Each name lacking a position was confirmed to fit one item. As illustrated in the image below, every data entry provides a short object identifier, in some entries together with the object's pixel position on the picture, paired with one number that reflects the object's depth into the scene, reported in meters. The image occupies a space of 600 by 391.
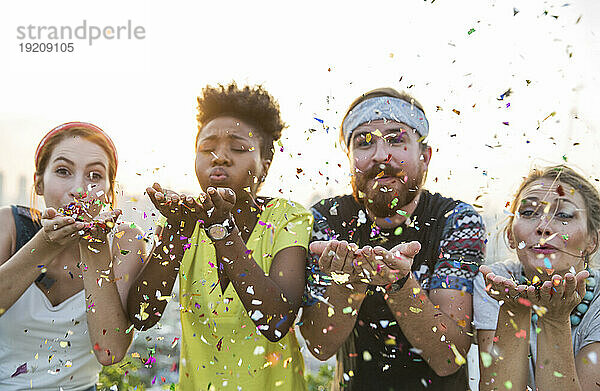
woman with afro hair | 1.56
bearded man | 1.57
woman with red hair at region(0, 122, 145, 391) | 1.72
